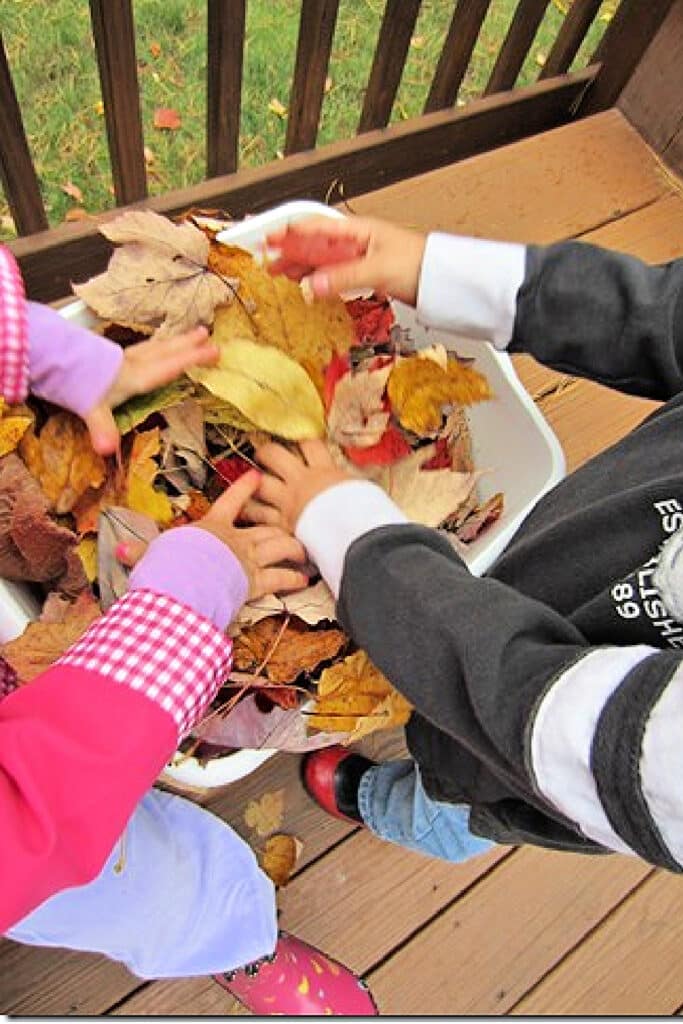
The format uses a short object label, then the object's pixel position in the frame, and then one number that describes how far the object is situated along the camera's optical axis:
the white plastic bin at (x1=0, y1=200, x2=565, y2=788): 0.77
